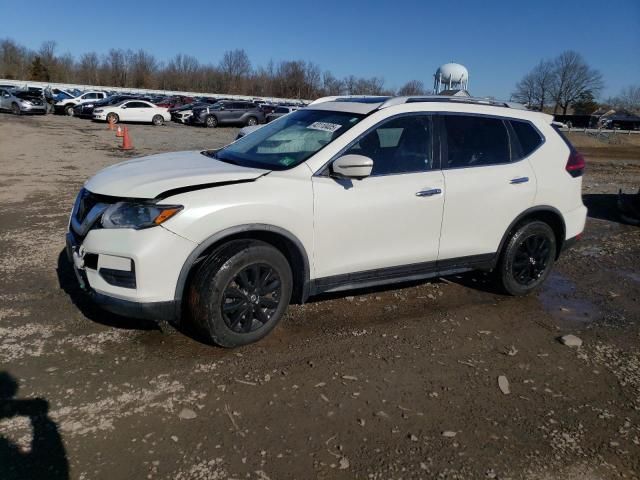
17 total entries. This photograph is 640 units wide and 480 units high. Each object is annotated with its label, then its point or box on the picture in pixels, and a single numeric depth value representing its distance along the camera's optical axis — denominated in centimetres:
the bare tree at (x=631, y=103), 9900
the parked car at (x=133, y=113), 3003
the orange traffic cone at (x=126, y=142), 1680
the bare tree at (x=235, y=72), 10750
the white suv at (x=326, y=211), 333
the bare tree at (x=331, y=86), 10219
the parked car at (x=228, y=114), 3222
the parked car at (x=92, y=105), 3247
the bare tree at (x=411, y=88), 8168
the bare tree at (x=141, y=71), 10294
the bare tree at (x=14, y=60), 9144
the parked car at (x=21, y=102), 3303
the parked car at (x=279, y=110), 3200
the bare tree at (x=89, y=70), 9962
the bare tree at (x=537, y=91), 9712
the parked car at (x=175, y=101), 4290
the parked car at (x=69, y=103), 3519
